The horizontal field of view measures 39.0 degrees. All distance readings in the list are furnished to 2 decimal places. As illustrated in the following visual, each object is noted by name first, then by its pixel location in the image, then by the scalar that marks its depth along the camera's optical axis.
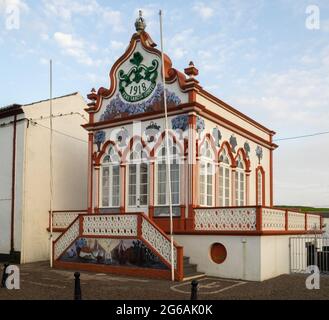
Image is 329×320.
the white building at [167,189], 13.60
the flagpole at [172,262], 12.86
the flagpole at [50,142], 16.40
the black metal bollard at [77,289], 9.48
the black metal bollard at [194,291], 8.44
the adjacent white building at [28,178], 17.79
